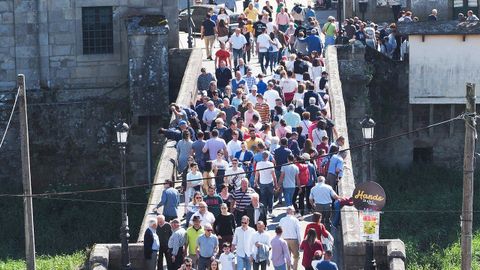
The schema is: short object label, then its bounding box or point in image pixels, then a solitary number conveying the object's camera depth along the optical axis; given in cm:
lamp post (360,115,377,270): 3803
